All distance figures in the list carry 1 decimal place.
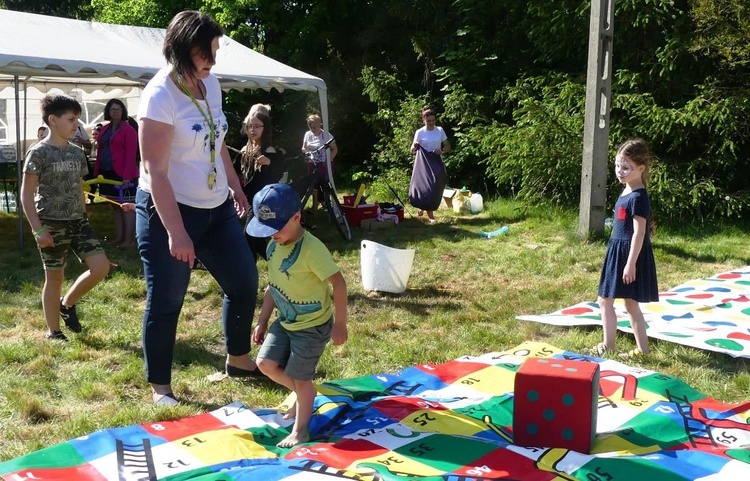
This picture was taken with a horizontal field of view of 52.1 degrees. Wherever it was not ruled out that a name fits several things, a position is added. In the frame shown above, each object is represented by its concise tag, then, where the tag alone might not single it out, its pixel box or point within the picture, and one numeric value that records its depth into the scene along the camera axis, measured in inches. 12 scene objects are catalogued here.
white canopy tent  342.3
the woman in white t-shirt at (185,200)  139.3
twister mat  205.0
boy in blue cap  131.6
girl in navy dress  189.2
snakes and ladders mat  120.8
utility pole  358.0
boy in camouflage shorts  191.5
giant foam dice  132.1
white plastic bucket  268.1
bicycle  385.1
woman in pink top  367.6
